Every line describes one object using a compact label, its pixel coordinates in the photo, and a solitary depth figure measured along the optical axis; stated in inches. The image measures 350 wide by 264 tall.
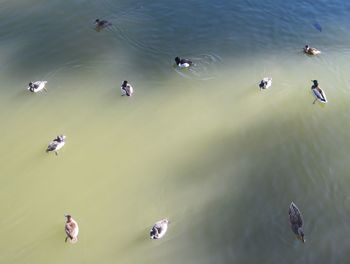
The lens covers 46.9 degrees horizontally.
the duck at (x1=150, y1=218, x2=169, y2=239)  382.0
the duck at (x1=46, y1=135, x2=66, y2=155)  473.7
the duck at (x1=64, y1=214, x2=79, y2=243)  384.5
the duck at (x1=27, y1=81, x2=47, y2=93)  552.1
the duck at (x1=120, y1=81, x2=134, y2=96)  548.7
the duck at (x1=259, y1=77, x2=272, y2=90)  560.2
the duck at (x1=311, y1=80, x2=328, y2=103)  538.6
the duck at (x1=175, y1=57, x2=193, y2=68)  592.7
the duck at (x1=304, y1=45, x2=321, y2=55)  623.2
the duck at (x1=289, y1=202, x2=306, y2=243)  385.4
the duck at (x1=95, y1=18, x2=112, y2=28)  688.4
